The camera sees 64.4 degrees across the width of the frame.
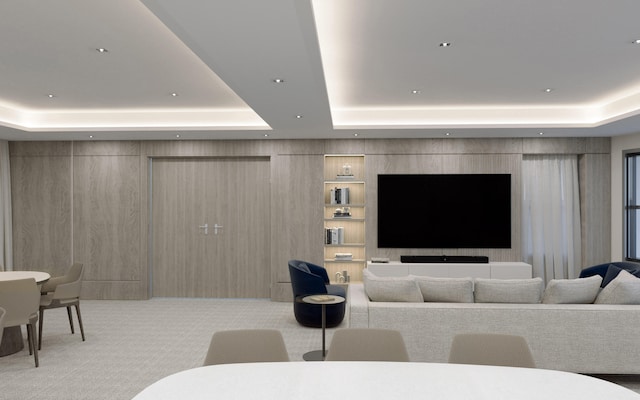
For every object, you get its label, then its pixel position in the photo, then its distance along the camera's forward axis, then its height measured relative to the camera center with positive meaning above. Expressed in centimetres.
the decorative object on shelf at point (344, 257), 812 -102
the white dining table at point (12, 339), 512 -147
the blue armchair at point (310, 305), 618 -137
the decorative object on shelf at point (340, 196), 820 -5
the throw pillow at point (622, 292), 430 -86
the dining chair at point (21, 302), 457 -98
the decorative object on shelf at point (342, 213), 821 -32
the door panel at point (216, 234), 839 -66
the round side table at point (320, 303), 489 -107
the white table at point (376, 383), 206 -82
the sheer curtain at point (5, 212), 816 -27
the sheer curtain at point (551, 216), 802 -38
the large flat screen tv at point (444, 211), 792 -29
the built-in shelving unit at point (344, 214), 820 -34
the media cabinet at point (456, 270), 759 -116
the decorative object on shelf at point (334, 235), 818 -68
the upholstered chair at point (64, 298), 538 -112
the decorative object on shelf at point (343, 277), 818 -135
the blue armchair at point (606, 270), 566 -97
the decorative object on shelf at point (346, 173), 823 +33
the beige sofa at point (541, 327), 413 -112
